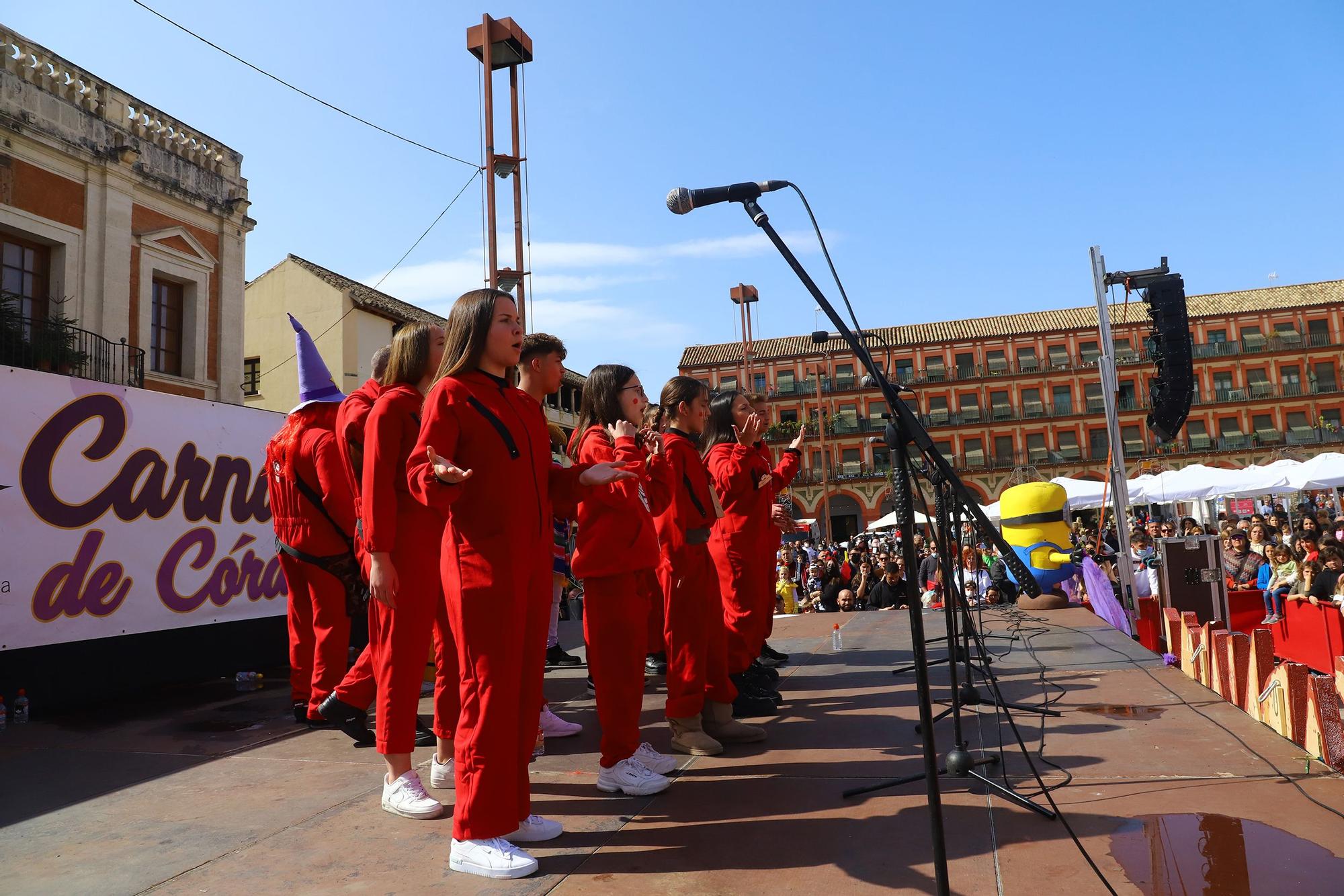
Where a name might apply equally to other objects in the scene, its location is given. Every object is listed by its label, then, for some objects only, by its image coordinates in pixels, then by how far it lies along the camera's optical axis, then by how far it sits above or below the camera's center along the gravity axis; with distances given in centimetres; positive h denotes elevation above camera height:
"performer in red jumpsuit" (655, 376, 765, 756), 385 -24
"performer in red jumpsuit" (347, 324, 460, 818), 307 -8
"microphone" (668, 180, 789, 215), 291 +121
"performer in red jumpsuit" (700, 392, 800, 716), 464 +7
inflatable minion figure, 1071 +15
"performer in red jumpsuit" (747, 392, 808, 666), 517 +43
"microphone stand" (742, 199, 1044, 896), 205 +17
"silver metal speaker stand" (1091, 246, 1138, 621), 764 +88
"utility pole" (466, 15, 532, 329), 1298 +715
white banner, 497 +48
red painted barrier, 656 -84
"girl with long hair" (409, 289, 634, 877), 257 +4
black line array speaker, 1144 +243
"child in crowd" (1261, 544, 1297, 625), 898 -49
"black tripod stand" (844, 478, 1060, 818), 285 -55
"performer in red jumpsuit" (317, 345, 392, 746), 373 -40
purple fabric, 781 -56
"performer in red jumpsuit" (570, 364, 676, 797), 333 -12
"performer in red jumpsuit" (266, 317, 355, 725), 431 +27
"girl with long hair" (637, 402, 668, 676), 480 -47
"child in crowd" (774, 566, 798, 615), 1246 -54
